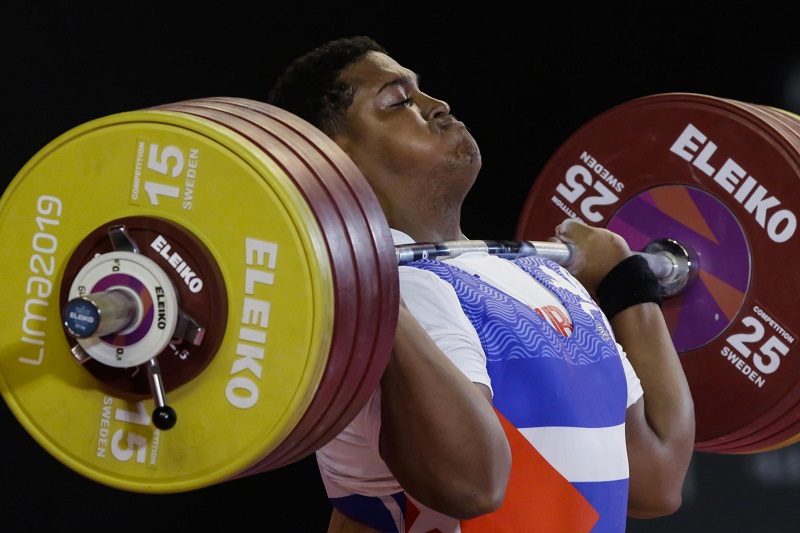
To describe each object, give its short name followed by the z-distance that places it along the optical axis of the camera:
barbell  7.03
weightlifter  7.28
